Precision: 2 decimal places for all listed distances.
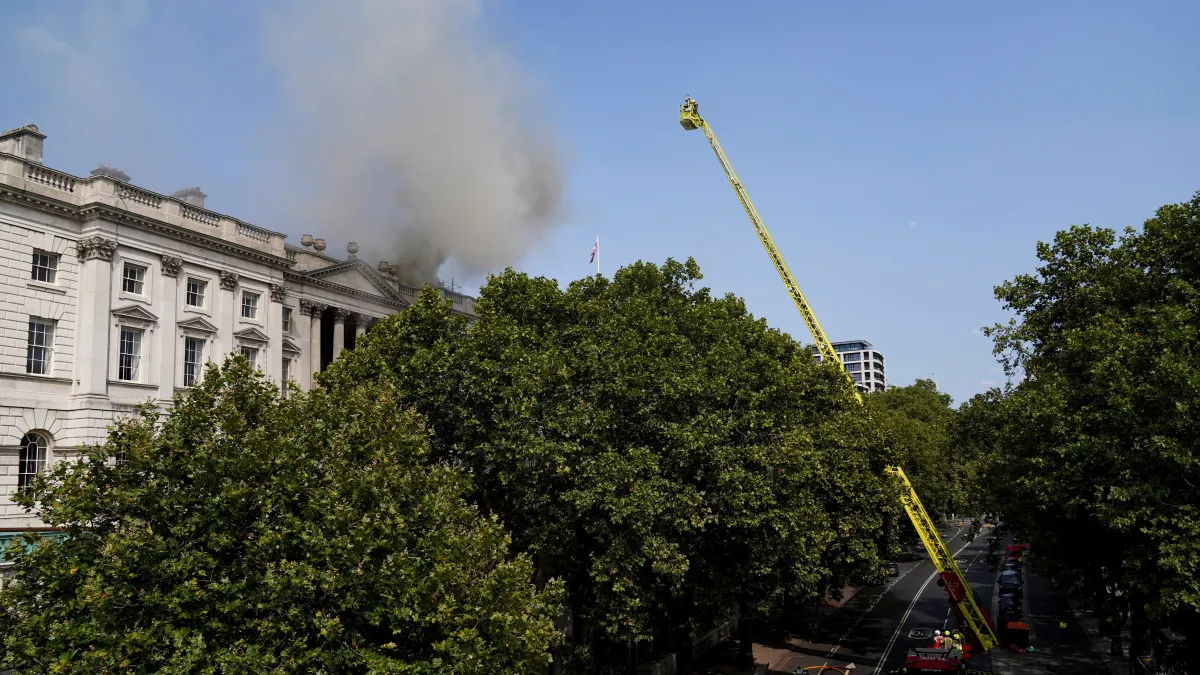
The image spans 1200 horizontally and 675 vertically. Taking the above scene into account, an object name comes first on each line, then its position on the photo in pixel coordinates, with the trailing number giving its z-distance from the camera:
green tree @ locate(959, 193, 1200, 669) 23.91
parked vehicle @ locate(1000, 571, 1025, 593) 53.23
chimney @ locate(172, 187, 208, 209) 44.97
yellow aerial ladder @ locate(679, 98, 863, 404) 54.32
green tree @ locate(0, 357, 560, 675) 15.52
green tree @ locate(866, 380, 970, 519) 58.81
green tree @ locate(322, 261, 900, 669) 26.41
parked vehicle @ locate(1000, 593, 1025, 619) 49.31
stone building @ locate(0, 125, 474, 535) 33.41
